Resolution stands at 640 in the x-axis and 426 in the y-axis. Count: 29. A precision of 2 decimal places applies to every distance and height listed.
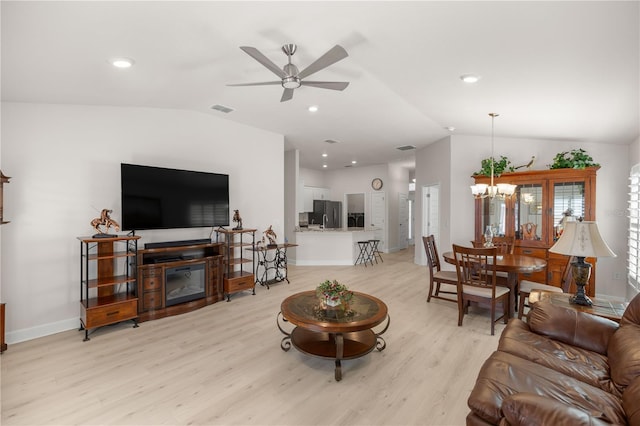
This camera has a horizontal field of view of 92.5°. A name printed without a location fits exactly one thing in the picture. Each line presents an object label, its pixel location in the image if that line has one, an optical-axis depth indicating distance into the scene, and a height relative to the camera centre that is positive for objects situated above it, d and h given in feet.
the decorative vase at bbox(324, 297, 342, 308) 9.21 -2.77
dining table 11.61 -2.14
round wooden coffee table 8.26 -3.11
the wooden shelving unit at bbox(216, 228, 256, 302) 15.20 -2.77
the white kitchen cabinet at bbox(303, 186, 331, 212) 33.06 +1.70
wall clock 31.94 +2.75
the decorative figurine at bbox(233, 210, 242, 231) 16.34 -0.50
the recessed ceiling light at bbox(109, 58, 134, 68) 8.85 +4.33
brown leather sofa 4.14 -3.04
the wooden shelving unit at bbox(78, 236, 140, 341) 10.95 -2.74
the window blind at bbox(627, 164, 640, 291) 13.50 -0.93
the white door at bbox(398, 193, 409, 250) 33.27 -1.01
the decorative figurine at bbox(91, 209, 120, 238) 11.47 -0.50
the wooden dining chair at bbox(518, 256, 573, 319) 11.63 -3.14
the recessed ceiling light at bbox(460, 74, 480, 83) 10.15 +4.47
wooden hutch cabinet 14.97 +0.07
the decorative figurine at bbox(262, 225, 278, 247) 18.44 -1.61
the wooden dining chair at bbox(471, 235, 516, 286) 15.45 -1.78
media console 12.41 -2.98
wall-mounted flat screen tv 12.50 +0.53
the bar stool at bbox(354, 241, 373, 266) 24.94 -3.72
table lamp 8.03 -0.98
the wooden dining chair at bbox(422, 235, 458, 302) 13.96 -3.00
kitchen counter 24.20 -2.96
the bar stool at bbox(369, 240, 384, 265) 24.87 -3.38
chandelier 14.98 +1.06
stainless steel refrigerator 32.91 -0.34
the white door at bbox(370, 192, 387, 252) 31.52 -0.53
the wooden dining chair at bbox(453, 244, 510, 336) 11.17 -2.90
